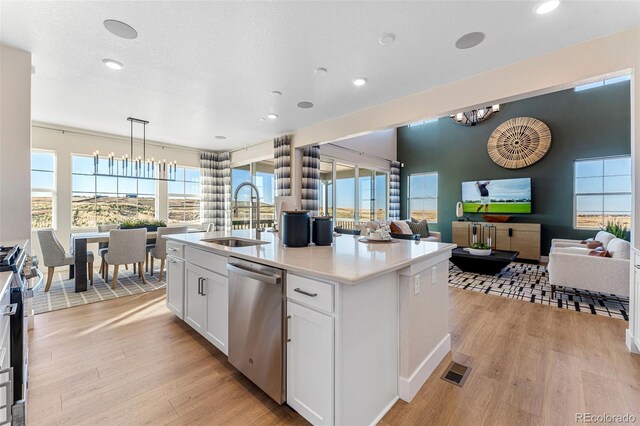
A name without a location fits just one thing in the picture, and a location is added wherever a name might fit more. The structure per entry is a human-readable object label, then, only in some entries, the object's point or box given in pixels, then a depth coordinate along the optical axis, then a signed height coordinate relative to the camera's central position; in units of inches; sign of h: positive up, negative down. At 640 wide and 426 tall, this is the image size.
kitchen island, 52.1 -25.3
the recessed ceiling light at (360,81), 124.3 +62.9
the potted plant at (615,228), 169.9 -10.3
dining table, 146.9 -25.5
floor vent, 74.2 -46.7
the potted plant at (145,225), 179.6 -8.8
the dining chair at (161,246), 168.6 -21.5
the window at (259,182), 261.7 +31.0
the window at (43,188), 190.5 +17.6
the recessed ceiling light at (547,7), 76.6 +61.0
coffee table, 171.0 -32.0
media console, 223.5 -20.2
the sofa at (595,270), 118.2 -26.8
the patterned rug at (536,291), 124.4 -43.2
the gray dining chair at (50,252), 144.5 -21.9
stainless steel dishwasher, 61.2 -28.0
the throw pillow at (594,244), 149.9 -17.5
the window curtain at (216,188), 273.3 +25.5
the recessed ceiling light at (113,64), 106.6 +60.7
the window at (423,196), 297.4 +19.6
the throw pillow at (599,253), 128.1 -19.5
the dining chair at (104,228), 183.7 -11.6
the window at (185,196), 257.4 +16.1
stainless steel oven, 37.9 -18.7
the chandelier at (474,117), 253.1 +95.3
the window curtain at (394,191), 311.6 +26.4
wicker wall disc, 228.4 +64.1
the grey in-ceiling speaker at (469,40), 91.6 +61.7
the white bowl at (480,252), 178.7 -26.3
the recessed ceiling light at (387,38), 91.8 +61.6
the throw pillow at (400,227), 222.2 -11.9
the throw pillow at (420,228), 244.5 -13.9
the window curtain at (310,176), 211.9 +29.5
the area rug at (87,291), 128.6 -43.8
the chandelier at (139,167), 186.7 +37.3
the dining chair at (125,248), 151.3 -20.6
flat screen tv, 236.2 +16.5
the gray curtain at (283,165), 210.2 +38.1
